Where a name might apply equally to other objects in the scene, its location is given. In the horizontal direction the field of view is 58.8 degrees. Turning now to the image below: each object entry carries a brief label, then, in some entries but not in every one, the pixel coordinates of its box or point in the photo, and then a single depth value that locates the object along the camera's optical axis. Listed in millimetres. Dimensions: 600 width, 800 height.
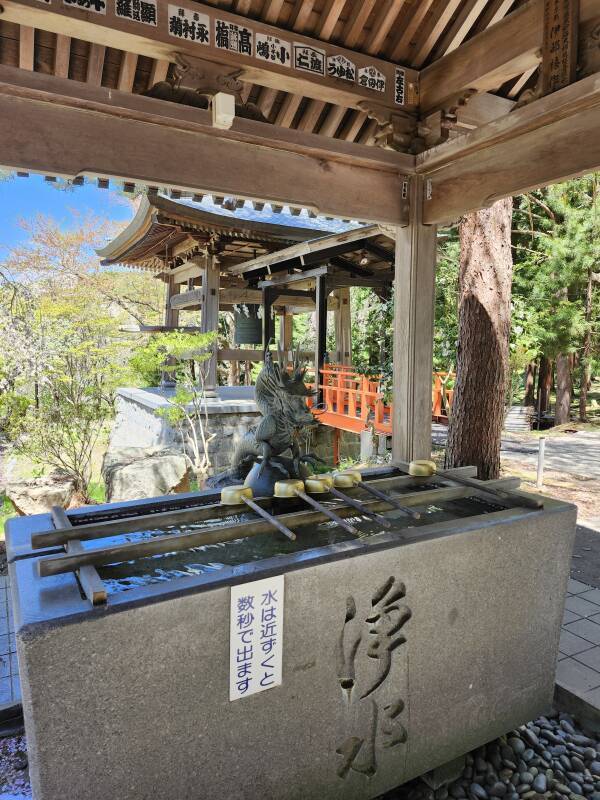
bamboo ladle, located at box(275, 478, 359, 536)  2525
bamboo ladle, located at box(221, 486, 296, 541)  2658
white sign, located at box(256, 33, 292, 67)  3287
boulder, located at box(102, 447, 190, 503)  7988
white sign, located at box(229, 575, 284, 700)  1856
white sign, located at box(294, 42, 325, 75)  3402
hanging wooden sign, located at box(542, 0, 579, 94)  2883
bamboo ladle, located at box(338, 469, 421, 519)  2455
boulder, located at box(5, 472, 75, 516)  7332
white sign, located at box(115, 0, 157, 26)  2908
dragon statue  2932
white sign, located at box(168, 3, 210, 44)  3041
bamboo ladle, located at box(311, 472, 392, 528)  2379
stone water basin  1640
